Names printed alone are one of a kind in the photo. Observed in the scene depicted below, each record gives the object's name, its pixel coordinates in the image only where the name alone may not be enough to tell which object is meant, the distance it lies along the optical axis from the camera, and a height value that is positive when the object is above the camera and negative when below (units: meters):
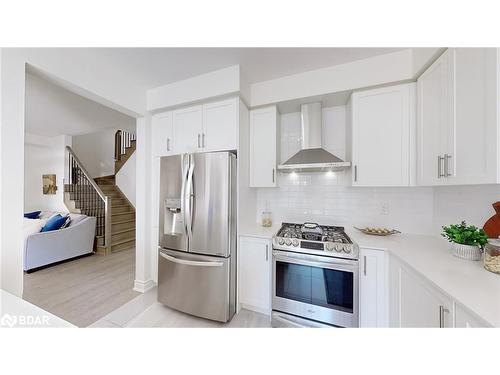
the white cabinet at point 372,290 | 1.41 -0.80
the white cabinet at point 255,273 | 1.76 -0.85
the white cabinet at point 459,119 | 0.93 +0.45
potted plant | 1.11 -0.33
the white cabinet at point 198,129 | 1.90 +0.68
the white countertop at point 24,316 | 0.54 -0.41
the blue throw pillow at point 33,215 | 3.95 -0.62
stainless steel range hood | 1.92 +0.48
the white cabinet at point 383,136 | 1.61 +0.50
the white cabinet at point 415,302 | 0.88 -0.65
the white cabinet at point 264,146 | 2.08 +0.50
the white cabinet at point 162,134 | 2.19 +0.67
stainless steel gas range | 1.45 -0.79
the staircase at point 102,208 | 3.72 -0.48
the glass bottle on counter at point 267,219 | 2.19 -0.37
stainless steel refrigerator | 1.71 -0.48
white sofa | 2.75 -0.96
